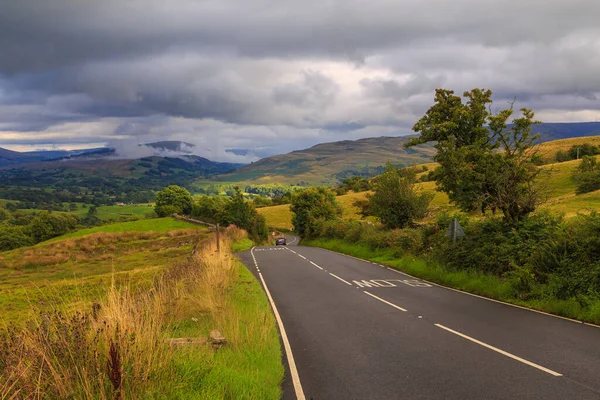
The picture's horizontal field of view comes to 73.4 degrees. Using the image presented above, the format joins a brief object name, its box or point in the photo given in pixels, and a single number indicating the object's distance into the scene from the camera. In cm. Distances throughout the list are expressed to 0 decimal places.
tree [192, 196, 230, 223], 8685
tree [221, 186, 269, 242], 6544
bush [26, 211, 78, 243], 9800
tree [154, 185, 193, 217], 11256
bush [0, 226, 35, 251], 8744
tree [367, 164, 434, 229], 3647
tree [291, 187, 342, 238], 6456
